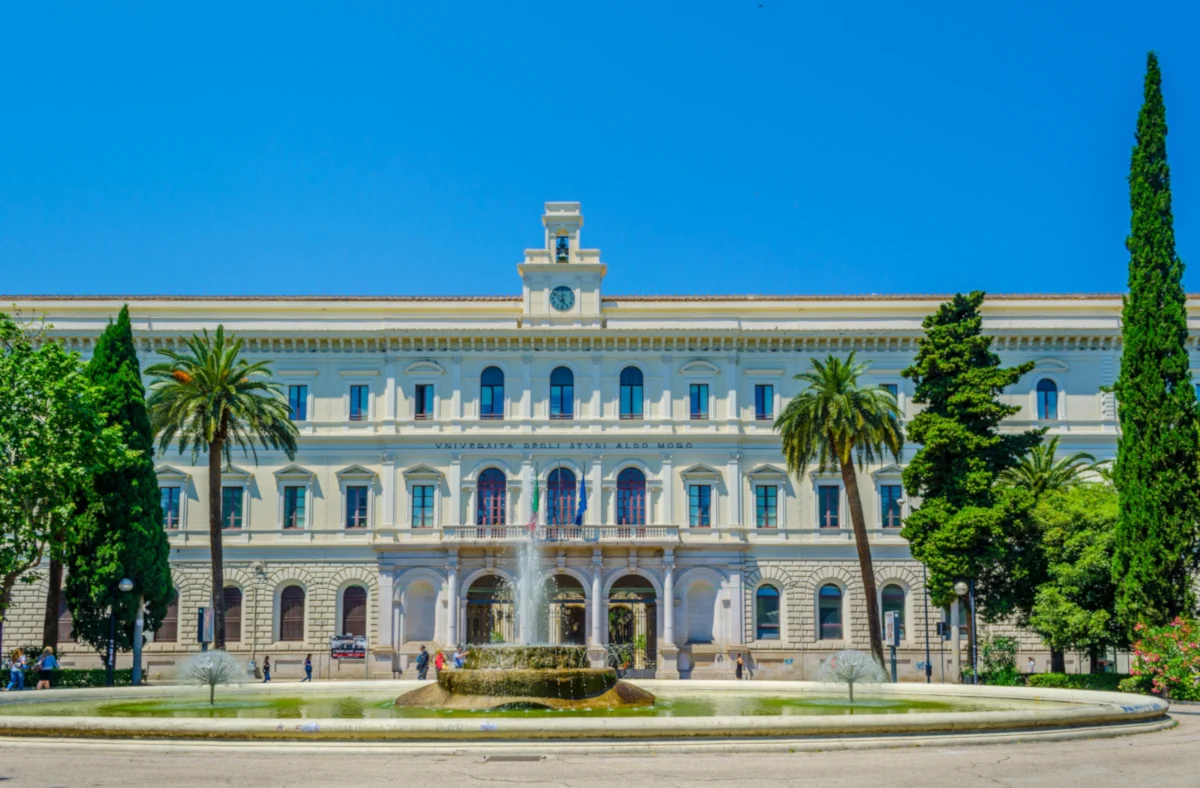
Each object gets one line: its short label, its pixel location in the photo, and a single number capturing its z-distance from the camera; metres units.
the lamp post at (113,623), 41.41
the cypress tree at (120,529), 42.28
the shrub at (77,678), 38.25
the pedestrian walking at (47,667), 37.47
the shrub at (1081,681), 34.66
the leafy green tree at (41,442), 37.38
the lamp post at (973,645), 41.34
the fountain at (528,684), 23.53
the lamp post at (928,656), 46.75
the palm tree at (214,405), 47.31
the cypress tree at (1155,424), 32.22
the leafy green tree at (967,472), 43.59
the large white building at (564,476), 54.50
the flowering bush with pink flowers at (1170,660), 30.34
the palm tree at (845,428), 47.66
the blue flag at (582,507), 54.72
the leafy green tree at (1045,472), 48.81
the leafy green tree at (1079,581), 37.72
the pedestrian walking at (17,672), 36.66
